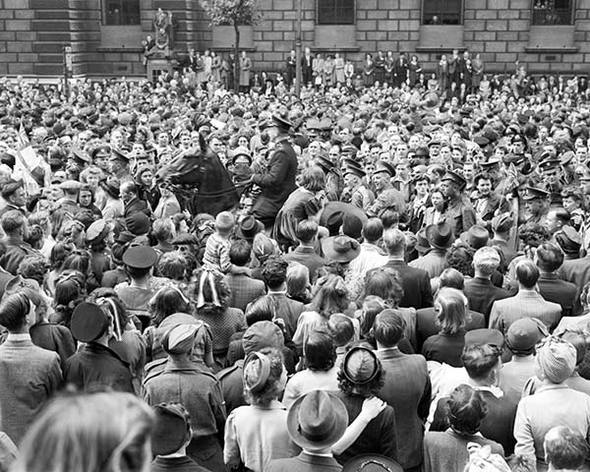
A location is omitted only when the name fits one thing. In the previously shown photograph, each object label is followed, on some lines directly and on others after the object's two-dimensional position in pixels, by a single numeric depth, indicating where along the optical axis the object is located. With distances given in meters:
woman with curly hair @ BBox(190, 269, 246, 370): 6.01
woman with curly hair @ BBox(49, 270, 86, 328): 5.82
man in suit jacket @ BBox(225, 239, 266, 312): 6.86
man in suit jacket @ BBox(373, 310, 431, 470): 4.91
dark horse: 10.40
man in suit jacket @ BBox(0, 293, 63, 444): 5.20
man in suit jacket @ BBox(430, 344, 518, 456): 4.77
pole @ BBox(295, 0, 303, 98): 26.27
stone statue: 33.59
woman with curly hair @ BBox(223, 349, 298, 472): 4.47
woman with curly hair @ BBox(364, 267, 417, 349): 6.00
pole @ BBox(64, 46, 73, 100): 27.66
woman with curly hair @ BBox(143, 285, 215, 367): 5.37
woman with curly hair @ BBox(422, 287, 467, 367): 5.61
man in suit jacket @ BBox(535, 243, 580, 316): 6.81
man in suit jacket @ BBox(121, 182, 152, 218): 9.11
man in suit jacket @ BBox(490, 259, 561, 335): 6.19
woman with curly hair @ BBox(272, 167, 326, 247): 9.04
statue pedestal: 33.66
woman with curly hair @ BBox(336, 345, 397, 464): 4.34
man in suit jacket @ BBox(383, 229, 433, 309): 6.75
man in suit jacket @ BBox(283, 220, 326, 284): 7.54
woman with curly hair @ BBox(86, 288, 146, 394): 5.38
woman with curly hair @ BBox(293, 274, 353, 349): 5.83
